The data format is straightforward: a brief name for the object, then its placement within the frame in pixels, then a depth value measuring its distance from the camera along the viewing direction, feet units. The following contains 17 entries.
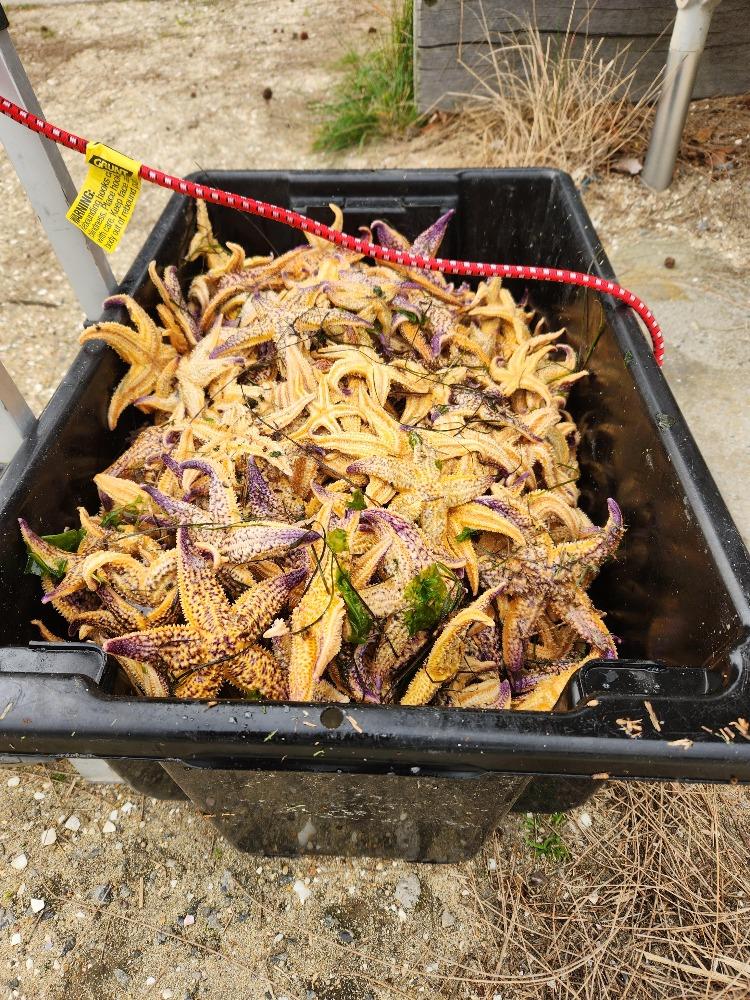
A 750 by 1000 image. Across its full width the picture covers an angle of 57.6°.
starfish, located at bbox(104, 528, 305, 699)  1.33
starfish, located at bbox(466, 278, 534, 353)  2.17
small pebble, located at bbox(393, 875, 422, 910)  1.82
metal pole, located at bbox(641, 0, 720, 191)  3.18
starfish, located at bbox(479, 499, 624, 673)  1.51
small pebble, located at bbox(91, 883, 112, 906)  1.83
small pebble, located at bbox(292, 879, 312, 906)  1.83
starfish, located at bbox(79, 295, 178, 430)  1.90
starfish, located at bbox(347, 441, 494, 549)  1.56
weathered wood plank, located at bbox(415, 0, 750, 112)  3.79
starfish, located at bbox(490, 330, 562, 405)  1.97
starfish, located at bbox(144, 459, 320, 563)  1.44
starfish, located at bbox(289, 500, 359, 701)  1.29
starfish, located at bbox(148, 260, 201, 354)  2.10
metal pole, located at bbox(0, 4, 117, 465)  1.64
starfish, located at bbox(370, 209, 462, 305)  2.20
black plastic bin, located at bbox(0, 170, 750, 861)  1.10
